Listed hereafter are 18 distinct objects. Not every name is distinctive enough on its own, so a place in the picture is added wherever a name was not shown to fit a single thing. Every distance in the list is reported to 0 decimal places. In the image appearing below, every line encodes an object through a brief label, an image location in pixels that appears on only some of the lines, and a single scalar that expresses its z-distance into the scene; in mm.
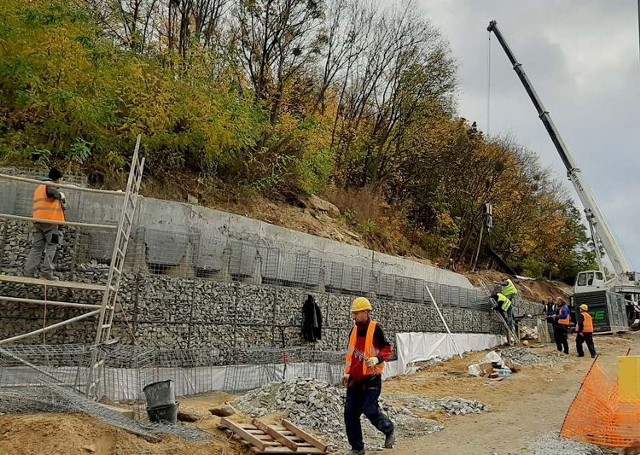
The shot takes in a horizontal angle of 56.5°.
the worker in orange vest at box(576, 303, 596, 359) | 16781
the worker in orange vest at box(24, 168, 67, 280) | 8039
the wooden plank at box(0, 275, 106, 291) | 7361
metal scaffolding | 7117
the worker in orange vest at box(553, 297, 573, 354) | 17969
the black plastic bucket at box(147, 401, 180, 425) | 6941
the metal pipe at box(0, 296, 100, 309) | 7207
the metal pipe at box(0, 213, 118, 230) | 7332
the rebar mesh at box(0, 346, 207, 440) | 6223
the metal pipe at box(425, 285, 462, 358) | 18953
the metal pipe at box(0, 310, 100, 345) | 6775
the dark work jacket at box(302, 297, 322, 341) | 12594
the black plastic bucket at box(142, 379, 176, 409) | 6961
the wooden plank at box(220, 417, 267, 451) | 6750
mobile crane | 22281
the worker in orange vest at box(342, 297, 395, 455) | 6664
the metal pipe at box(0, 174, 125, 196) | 7369
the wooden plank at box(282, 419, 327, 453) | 6902
